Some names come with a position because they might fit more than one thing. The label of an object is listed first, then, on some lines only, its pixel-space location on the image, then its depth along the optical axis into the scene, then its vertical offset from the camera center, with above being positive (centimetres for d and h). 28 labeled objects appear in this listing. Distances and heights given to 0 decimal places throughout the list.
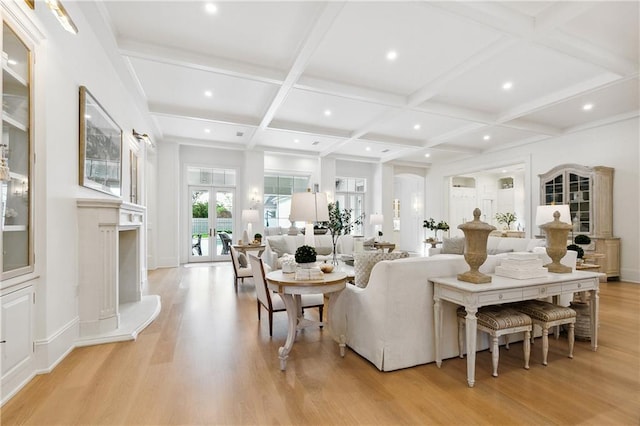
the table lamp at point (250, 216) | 713 -5
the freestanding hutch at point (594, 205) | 600 +15
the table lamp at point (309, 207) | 286 +6
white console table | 223 -64
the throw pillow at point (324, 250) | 659 -79
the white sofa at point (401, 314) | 241 -83
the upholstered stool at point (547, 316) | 255 -88
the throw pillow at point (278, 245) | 610 -63
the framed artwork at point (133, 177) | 508 +65
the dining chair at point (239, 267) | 530 -95
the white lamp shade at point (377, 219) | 800 -15
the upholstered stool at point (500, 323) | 235 -87
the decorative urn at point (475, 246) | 246 -27
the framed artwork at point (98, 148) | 312 +78
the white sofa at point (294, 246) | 596 -69
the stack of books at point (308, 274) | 262 -52
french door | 873 -27
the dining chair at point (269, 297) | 304 -88
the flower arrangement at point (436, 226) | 950 -40
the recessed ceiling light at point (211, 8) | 311 +213
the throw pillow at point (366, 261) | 280 -45
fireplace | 301 -60
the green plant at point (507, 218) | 1006 -18
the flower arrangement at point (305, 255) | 280 -38
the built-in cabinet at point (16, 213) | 204 +1
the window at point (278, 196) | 973 +58
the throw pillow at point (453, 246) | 605 -66
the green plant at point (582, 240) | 494 -44
